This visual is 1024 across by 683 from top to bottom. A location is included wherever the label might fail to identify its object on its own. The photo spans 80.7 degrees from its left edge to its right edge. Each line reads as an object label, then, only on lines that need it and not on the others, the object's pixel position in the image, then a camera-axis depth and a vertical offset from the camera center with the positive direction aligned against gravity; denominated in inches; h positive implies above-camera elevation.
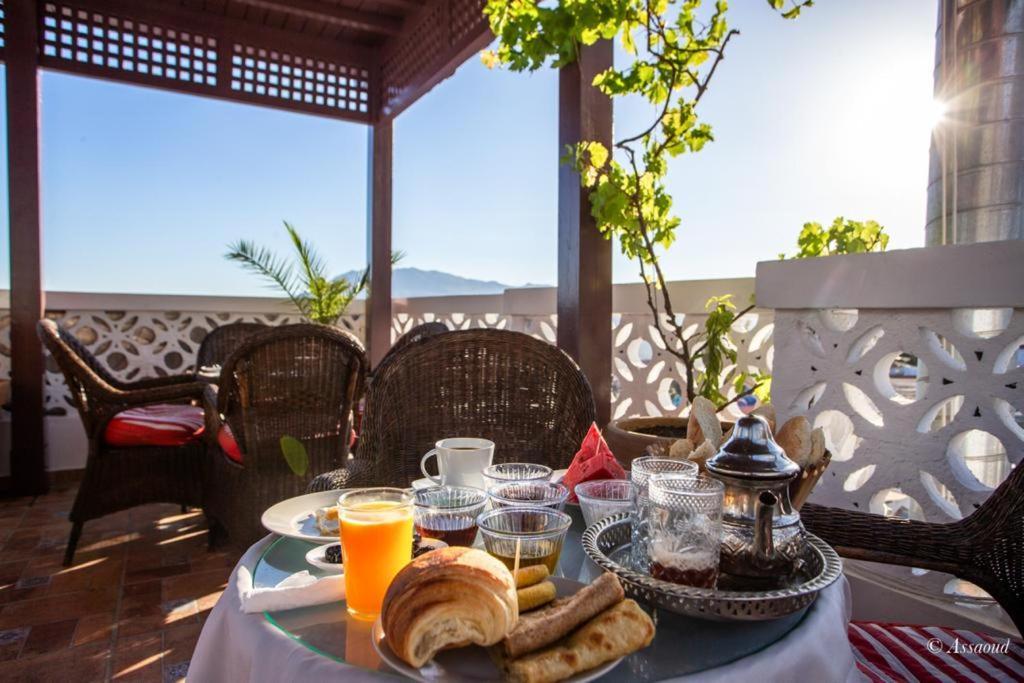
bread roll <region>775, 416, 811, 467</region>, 35.0 -6.6
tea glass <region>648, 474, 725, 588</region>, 27.0 -9.3
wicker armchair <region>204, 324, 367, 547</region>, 98.6 -14.9
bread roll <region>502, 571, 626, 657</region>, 21.5 -10.9
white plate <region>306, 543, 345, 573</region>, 30.8 -12.3
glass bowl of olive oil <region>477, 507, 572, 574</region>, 29.2 -10.3
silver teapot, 28.1 -8.6
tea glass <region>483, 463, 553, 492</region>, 37.4 -9.6
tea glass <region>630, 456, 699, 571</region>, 30.9 -8.7
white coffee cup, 41.2 -9.5
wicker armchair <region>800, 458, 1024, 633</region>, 44.9 -16.3
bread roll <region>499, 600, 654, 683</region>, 20.6 -11.5
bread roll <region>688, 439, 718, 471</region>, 37.4 -7.8
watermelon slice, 40.7 -9.5
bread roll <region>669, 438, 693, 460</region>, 40.9 -8.4
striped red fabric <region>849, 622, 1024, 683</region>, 41.7 -23.9
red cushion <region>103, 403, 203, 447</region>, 118.0 -21.2
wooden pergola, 152.6 +76.1
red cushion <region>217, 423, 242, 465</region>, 109.1 -21.9
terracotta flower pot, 77.5 -14.7
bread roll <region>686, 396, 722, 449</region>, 41.5 -6.7
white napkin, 26.8 -12.3
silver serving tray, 25.5 -11.7
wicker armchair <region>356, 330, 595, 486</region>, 68.0 -8.3
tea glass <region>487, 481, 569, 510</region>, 34.0 -9.6
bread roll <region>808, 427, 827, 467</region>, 34.9 -7.0
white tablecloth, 23.2 -13.6
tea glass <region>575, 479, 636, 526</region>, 36.3 -10.5
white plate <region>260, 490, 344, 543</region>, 34.7 -12.1
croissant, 21.3 -10.2
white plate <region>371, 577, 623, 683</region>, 21.1 -12.4
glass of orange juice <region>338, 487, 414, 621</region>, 27.2 -10.5
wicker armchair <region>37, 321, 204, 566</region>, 110.3 -26.9
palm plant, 203.0 +16.4
